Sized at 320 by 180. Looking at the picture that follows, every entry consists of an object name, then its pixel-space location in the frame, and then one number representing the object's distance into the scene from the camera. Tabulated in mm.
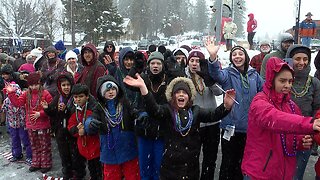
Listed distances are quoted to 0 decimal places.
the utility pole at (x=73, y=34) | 34062
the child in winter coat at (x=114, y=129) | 3852
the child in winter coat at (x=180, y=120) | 3324
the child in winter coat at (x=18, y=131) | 5477
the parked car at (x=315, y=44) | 24802
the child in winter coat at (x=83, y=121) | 4230
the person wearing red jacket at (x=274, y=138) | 2607
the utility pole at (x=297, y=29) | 15367
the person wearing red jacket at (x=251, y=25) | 15734
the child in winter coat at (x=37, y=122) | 4934
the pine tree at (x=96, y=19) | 37938
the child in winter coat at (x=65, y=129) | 4574
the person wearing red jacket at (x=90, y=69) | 5012
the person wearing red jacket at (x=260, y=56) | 6918
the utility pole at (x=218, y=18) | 13864
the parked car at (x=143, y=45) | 33706
